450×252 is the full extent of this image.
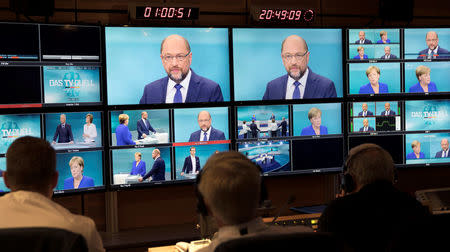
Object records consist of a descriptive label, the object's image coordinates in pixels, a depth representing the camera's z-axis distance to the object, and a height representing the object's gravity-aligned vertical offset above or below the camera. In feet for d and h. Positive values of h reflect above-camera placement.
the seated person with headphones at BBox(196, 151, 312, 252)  5.05 -0.85
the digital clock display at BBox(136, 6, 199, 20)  12.14 +2.42
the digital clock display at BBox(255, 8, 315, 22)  12.98 +2.45
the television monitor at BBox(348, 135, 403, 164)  13.57 -0.92
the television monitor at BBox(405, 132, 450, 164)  13.83 -1.14
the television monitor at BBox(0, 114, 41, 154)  10.98 -0.24
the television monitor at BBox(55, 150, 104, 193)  11.43 -1.27
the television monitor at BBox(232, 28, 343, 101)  12.82 +1.21
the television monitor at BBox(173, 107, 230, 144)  12.39 -0.32
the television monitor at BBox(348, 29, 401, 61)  13.41 +1.70
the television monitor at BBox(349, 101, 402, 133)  13.51 -0.22
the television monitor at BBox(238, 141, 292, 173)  12.87 -1.11
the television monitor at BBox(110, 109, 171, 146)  11.92 -0.33
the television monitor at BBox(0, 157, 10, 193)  10.97 -1.26
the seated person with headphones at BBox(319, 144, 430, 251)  7.00 -1.46
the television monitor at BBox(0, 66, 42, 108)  10.99 +0.65
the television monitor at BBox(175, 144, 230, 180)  12.39 -1.14
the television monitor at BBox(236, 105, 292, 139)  12.85 -0.28
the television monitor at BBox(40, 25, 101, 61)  11.32 +1.63
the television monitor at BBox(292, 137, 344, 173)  13.24 -1.19
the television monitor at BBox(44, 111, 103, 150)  11.38 -0.34
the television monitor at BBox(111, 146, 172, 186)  11.94 -1.25
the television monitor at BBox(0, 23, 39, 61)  10.93 +1.61
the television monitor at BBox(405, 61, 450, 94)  13.73 +0.82
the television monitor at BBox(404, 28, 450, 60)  13.66 +1.73
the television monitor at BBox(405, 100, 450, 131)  13.83 -0.22
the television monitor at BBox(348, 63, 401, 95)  13.44 +0.80
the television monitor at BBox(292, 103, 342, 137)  13.20 -0.26
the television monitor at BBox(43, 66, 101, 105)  11.38 +0.69
